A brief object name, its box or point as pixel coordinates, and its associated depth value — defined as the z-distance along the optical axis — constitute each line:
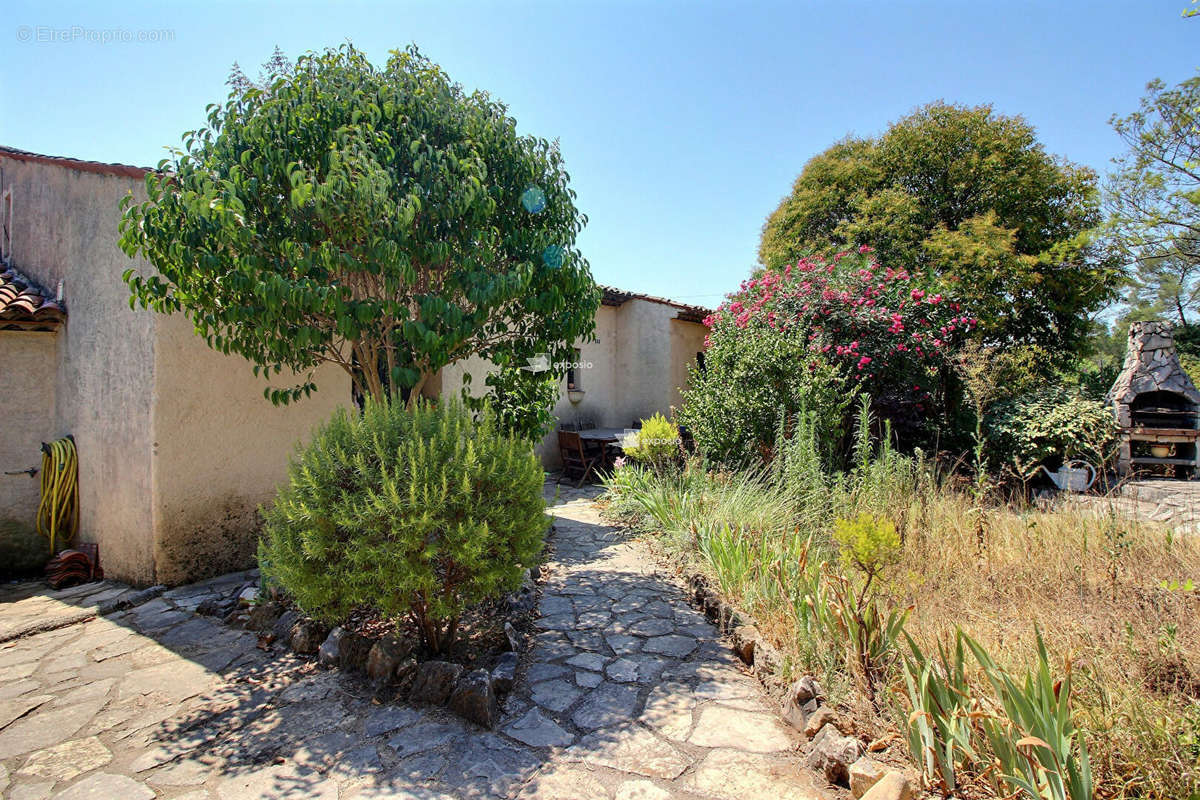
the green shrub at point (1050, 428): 7.22
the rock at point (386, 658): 2.95
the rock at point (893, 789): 1.87
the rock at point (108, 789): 2.18
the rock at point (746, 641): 3.15
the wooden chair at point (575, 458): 9.35
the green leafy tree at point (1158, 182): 10.37
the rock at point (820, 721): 2.37
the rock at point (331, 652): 3.18
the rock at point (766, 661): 2.88
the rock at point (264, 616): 3.74
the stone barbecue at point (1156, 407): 8.35
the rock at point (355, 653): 3.11
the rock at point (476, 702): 2.62
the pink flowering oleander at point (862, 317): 7.54
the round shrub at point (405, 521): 2.69
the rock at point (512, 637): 3.24
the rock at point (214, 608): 4.00
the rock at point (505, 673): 2.84
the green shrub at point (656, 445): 7.36
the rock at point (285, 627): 3.56
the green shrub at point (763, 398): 6.21
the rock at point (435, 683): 2.77
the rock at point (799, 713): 2.50
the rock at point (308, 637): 3.37
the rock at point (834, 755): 2.15
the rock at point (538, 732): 2.50
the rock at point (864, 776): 2.02
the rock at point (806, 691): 2.53
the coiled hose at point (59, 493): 5.03
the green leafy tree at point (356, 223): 3.43
